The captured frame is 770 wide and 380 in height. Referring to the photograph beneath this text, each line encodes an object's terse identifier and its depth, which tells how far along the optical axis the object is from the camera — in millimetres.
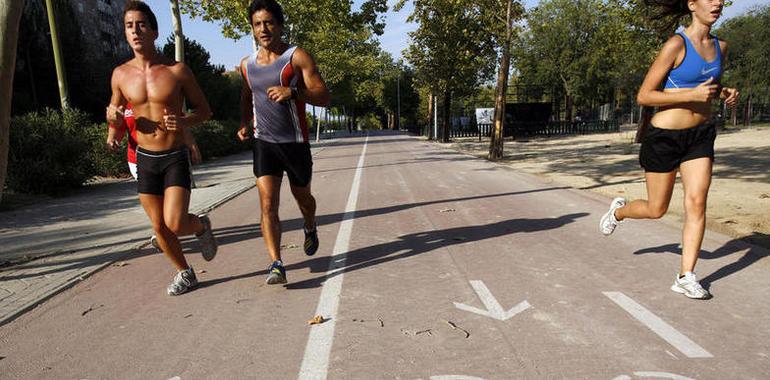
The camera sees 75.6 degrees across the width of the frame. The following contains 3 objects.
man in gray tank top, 3840
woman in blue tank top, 3592
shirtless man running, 3832
